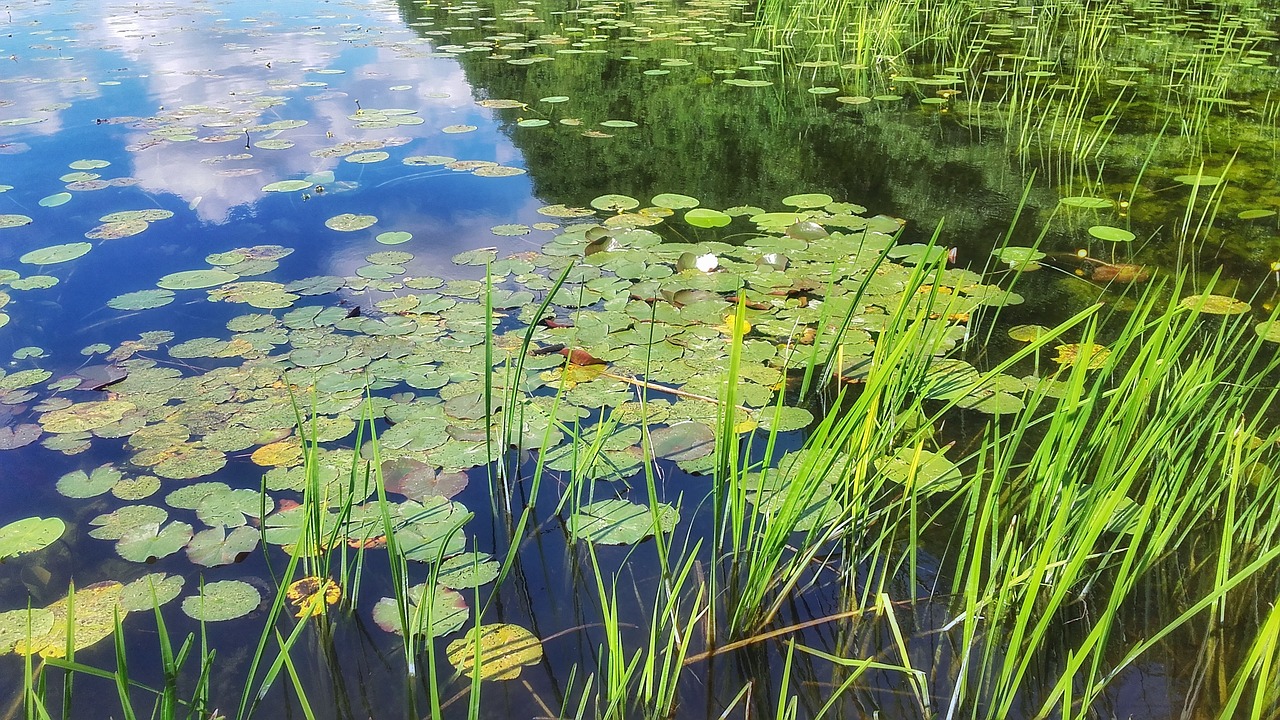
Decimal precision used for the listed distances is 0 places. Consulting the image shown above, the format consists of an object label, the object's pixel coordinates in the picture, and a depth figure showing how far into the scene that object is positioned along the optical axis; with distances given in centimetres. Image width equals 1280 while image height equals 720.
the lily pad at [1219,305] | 207
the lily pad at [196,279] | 228
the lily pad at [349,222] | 275
